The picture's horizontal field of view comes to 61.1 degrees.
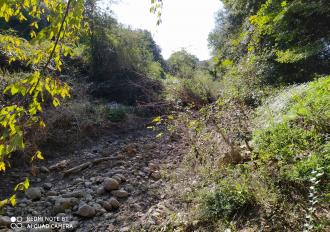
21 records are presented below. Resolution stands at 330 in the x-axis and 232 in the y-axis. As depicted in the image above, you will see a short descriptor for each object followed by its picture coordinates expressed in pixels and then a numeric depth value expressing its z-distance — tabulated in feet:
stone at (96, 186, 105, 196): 12.96
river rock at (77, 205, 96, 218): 11.05
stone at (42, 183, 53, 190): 13.71
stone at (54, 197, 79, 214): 11.44
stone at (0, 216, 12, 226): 10.11
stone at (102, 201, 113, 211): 11.73
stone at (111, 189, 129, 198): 12.82
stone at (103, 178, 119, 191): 13.28
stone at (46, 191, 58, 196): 12.97
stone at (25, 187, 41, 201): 12.50
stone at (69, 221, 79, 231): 10.27
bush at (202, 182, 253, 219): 8.82
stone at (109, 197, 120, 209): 11.91
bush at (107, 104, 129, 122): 24.99
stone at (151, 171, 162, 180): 14.80
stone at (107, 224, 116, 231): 10.18
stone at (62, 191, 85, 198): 12.56
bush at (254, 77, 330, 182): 8.57
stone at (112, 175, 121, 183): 14.08
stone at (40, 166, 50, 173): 15.48
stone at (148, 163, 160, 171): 16.07
